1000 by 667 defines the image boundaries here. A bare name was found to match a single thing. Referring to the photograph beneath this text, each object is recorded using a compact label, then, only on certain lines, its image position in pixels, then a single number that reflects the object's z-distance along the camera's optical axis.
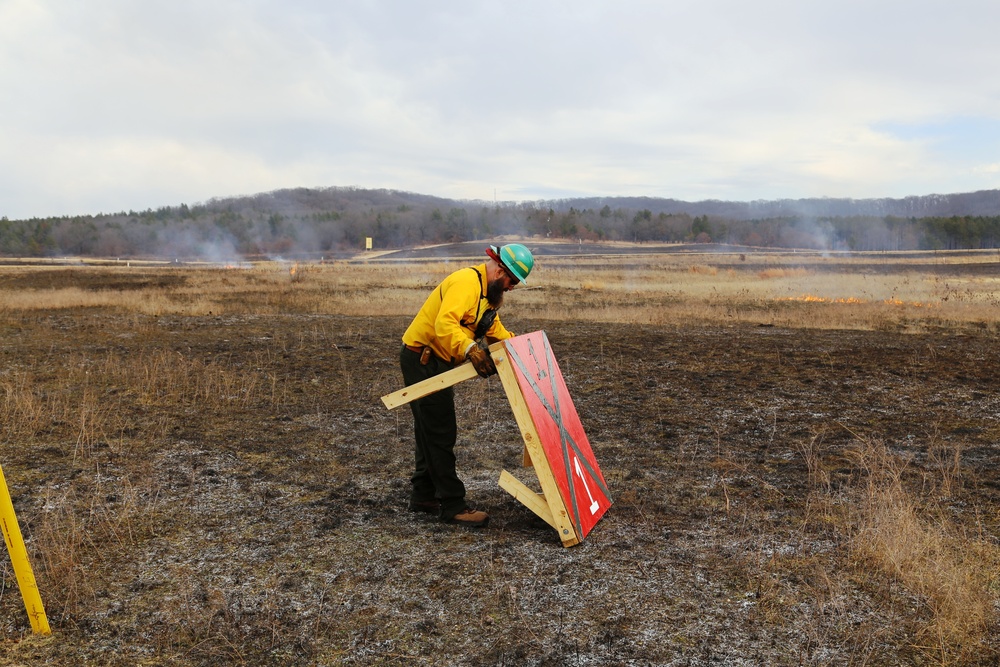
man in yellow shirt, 4.96
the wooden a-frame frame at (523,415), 4.80
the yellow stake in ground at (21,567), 3.51
